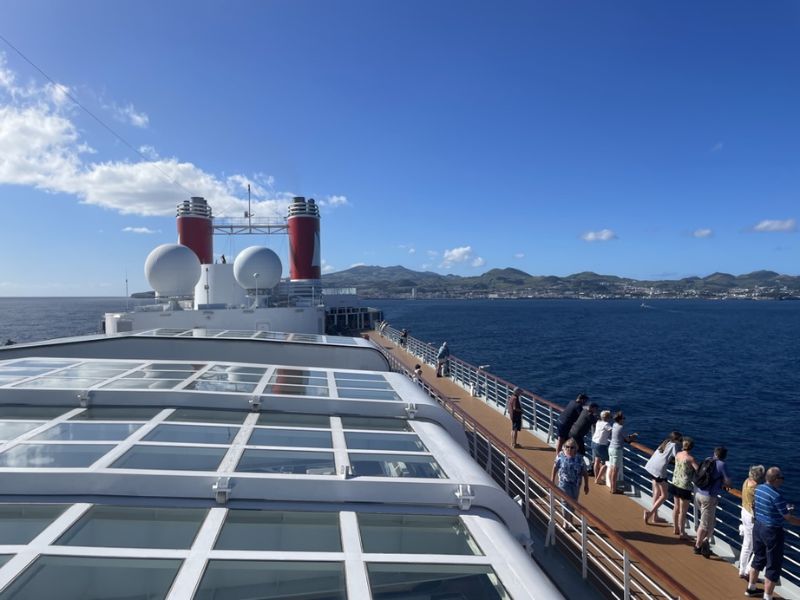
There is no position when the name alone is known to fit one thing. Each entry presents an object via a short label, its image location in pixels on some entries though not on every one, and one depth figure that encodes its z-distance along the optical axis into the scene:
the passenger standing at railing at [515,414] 9.72
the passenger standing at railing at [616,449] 7.42
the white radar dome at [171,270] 26.11
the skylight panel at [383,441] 4.86
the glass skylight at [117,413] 5.25
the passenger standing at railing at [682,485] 5.96
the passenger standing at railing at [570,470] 6.18
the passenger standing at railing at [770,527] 4.68
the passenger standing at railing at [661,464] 6.36
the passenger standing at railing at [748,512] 4.95
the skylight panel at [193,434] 4.59
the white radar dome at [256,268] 25.52
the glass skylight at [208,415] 5.35
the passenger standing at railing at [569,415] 7.92
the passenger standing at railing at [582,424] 7.28
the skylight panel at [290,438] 4.66
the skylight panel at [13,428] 4.54
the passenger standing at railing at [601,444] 7.93
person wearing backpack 5.56
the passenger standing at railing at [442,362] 17.86
